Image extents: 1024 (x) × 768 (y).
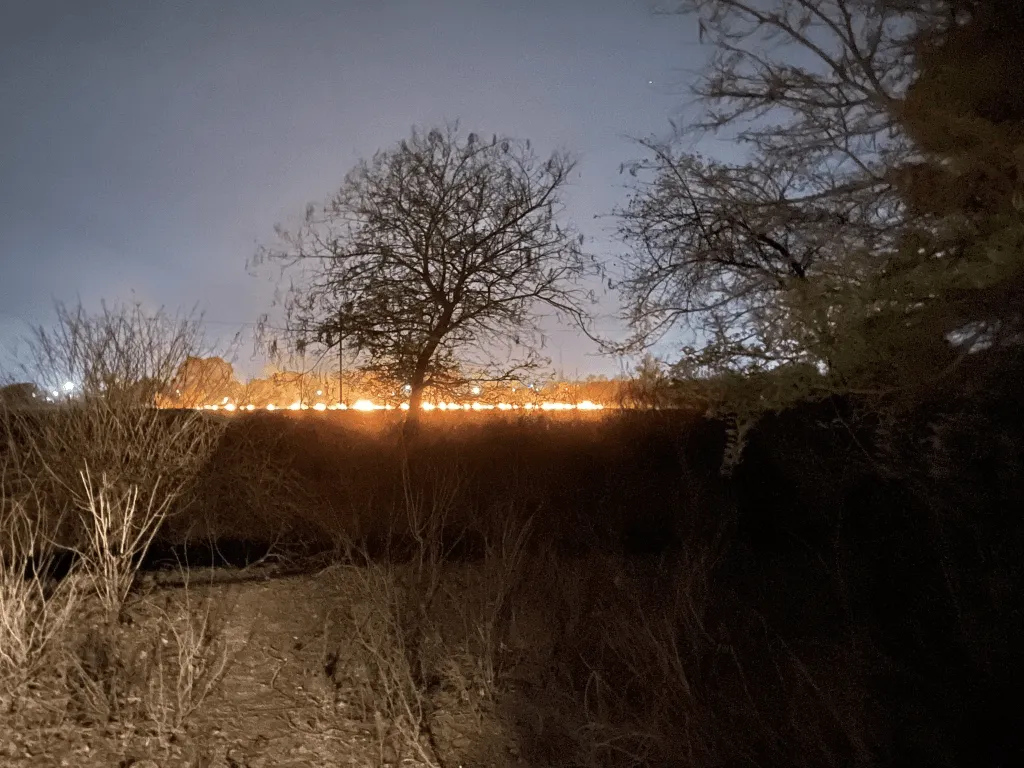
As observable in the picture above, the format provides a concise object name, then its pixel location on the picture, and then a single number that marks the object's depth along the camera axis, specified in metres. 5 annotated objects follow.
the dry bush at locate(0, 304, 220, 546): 6.41
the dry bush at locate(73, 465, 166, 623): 6.11
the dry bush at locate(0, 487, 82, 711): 5.07
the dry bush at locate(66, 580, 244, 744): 4.90
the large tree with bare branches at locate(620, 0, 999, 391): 4.23
